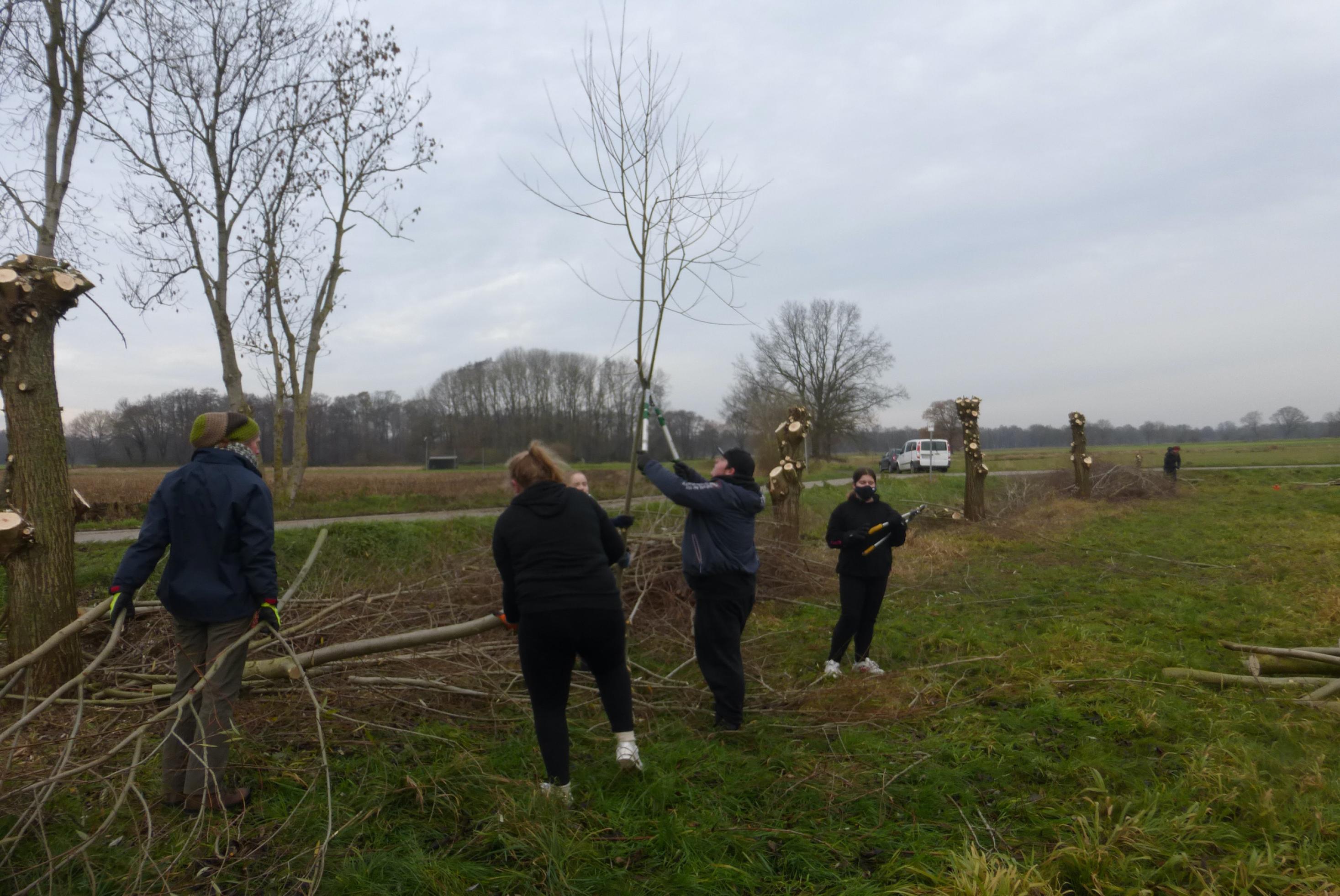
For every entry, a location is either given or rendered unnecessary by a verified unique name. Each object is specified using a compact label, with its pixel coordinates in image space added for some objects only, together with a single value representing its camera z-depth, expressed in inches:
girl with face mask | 209.6
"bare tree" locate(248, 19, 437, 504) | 521.7
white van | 1434.5
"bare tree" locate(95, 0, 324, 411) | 451.8
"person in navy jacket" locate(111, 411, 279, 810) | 127.7
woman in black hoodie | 123.3
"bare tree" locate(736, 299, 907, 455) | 1658.5
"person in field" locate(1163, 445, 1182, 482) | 909.8
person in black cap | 166.9
